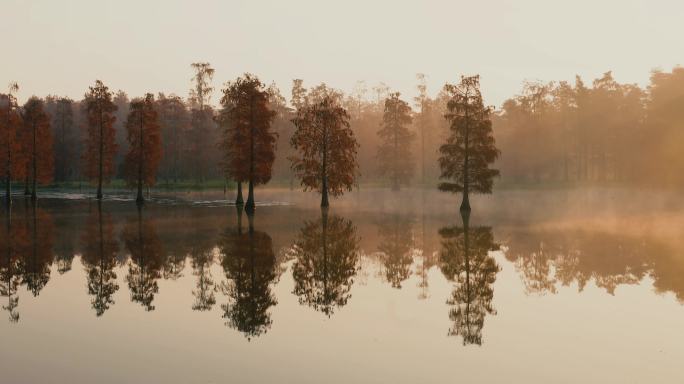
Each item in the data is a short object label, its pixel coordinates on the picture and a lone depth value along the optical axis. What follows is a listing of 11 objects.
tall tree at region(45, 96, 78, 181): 123.44
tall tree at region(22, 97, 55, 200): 79.56
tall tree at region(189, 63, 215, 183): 106.62
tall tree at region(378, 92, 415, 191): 94.69
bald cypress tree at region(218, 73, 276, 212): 60.78
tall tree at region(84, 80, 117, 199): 77.50
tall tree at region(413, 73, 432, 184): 112.00
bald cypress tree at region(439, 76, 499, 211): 55.09
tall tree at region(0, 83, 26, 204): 73.25
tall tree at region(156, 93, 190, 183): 111.00
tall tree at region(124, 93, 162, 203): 71.81
